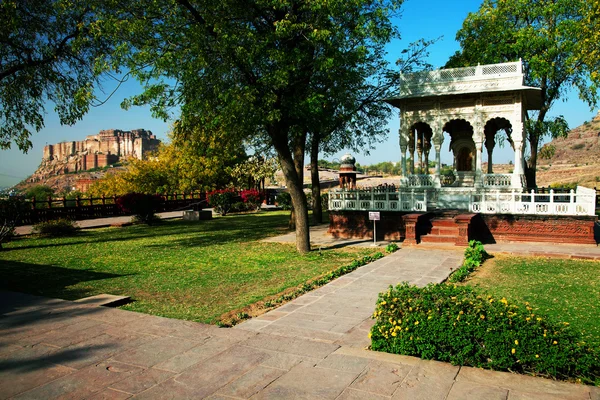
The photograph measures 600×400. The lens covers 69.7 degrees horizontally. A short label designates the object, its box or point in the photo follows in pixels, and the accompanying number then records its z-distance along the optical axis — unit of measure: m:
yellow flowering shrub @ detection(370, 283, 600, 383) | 4.11
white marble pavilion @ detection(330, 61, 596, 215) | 15.46
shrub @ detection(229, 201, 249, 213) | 31.20
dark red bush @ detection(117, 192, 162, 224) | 22.42
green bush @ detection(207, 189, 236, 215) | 29.58
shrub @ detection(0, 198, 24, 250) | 15.81
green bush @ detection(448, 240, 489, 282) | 9.26
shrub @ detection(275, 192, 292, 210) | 31.85
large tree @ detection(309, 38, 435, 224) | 12.89
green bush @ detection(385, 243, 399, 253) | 12.66
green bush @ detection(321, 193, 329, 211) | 30.78
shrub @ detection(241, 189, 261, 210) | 32.41
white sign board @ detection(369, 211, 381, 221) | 13.23
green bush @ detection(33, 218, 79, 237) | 18.30
